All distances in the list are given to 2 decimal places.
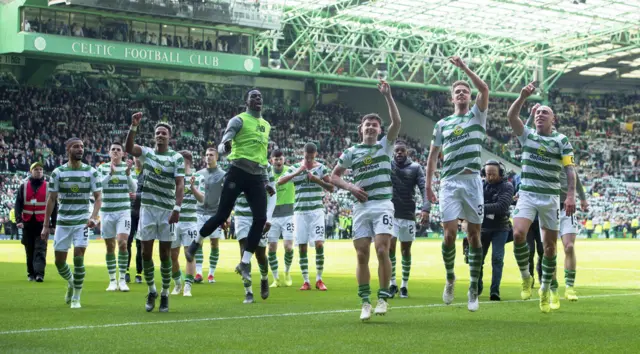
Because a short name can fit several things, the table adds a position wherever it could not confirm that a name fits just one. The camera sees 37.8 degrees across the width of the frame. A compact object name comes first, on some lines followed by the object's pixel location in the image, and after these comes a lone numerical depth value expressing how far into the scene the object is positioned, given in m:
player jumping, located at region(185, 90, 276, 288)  11.84
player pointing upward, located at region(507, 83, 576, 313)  11.37
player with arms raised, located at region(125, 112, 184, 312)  11.56
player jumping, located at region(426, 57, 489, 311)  11.10
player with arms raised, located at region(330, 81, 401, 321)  10.59
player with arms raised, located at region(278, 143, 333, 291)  15.96
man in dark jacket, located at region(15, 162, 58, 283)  17.84
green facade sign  45.75
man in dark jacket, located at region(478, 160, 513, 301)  13.54
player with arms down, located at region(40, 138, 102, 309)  12.25
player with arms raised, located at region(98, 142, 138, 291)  15.32
